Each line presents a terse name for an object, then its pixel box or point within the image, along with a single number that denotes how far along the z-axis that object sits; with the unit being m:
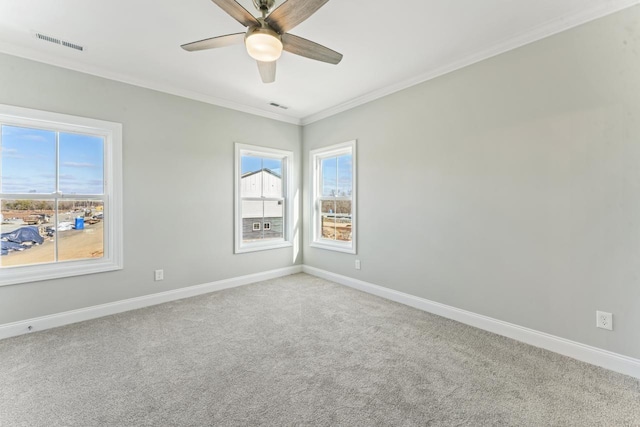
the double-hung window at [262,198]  4.21
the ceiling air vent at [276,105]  4.04
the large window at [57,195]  2.67
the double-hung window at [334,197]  4.13
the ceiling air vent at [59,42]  2.43
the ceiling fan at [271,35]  1.62
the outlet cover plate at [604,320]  2.07
